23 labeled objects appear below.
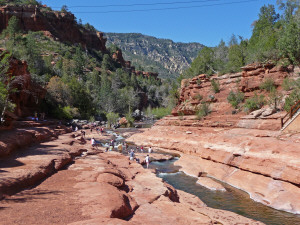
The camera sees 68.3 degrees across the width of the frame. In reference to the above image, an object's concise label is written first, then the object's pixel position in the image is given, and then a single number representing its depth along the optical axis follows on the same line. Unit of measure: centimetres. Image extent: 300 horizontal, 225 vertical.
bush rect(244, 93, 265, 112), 2461
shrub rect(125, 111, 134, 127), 5964
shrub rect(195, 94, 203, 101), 3322
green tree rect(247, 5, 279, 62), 2731
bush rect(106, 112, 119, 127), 6013
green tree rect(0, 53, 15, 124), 1652
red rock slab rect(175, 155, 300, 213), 1146
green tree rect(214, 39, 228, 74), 4058
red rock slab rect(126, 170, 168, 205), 958
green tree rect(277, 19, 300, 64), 2220
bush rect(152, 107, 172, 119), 8174
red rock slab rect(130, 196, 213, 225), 724
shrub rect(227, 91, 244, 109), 2766
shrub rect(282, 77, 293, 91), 2271
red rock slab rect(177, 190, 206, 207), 1133
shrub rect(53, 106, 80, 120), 4744
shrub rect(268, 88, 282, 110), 2172
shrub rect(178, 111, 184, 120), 3406
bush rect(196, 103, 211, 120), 2966
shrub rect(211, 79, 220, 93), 3203
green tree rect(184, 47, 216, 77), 4291
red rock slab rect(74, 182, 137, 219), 653
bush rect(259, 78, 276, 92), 2470
